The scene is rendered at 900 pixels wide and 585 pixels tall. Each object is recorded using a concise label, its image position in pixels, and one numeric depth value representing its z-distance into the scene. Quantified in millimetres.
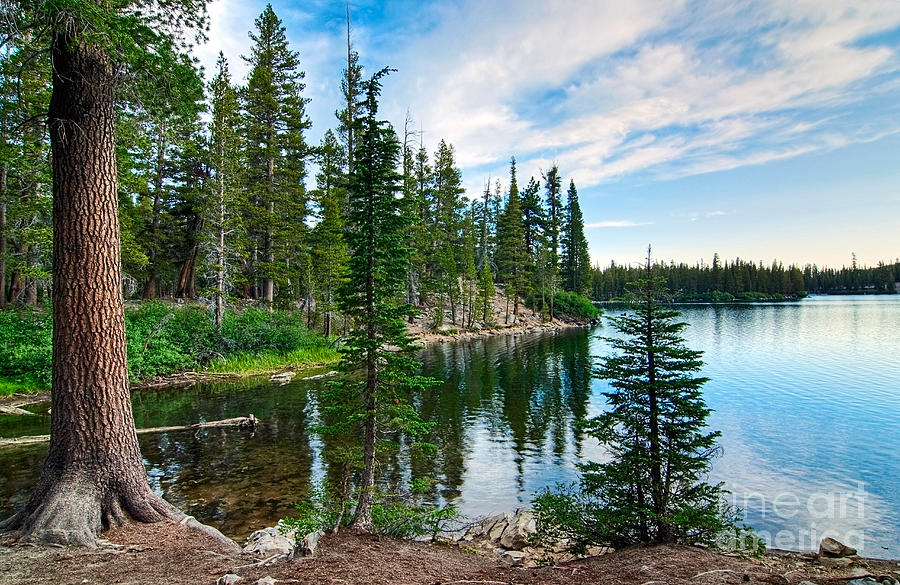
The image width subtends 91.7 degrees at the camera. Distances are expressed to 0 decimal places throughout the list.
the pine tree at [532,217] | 66188
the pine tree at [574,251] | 70312
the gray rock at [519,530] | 7680
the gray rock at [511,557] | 6598
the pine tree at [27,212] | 15828
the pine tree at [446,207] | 50062
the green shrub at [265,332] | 25359
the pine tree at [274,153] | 30547
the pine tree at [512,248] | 56688
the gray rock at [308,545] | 4773
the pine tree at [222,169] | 24094
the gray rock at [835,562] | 6183
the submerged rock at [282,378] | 21656
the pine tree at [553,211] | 66250
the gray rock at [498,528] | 8012
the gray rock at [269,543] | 5368
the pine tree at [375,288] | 6109
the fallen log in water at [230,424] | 12965
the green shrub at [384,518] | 5578
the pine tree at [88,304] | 5664
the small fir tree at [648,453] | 6309
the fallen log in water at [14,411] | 14234
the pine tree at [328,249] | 28734
